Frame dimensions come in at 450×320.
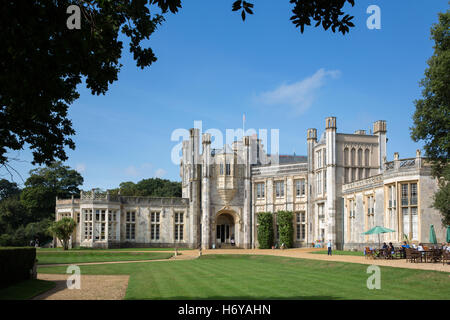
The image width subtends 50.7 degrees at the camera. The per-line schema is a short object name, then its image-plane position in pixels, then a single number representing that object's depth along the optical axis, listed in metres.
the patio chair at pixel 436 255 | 25.03
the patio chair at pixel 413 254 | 25.11
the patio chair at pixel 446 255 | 23.59
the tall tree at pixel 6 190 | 90.11
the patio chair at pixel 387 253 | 28.47
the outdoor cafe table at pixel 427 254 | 25.03
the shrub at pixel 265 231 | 53.62
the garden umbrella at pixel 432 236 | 30.59
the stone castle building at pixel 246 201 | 45.88
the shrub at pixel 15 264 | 18.27
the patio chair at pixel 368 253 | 28.80
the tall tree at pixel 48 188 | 65.69
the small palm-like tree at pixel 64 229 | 47.81
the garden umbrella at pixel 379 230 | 31.03
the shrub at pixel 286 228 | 51.91
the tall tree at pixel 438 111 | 23.83
